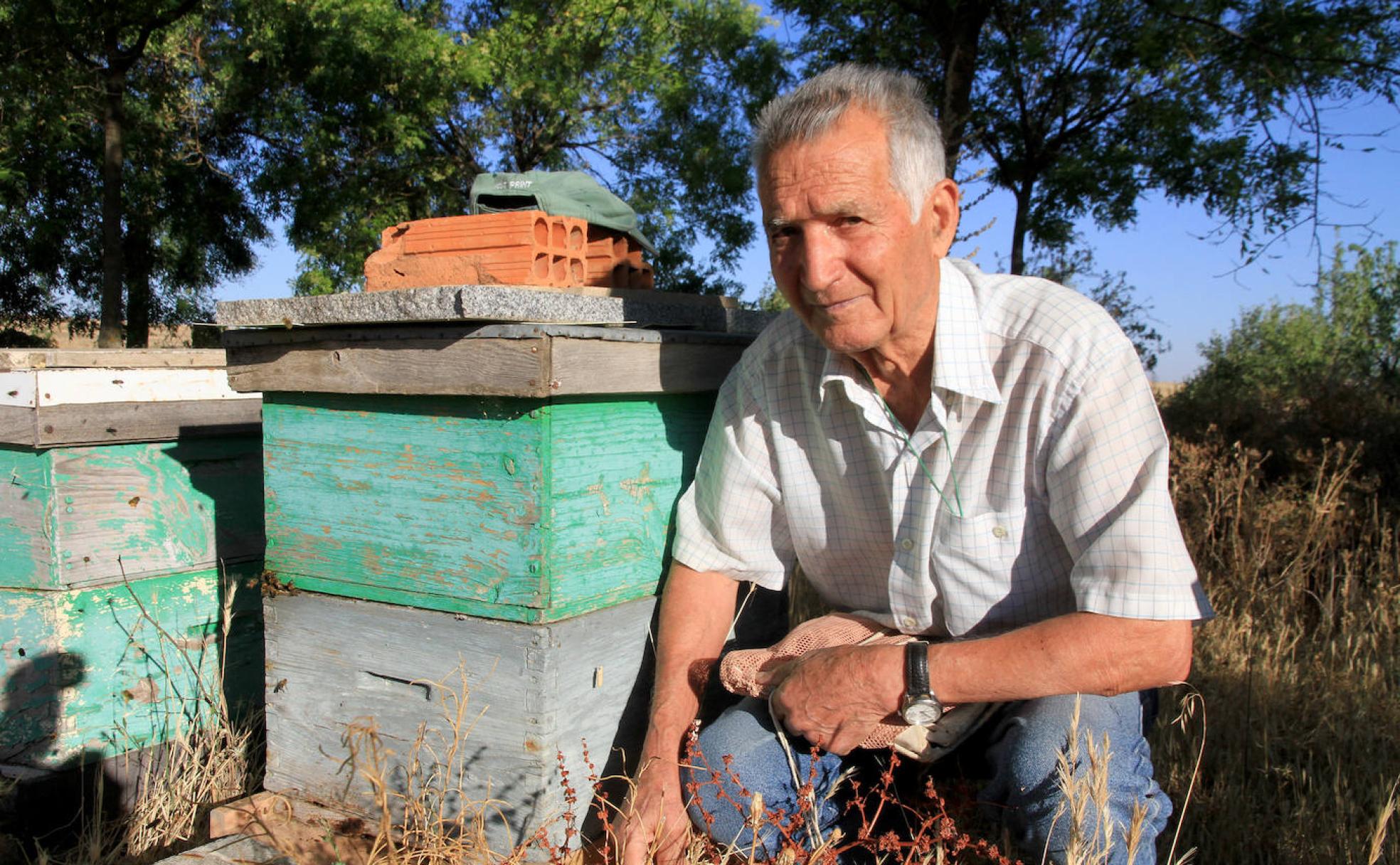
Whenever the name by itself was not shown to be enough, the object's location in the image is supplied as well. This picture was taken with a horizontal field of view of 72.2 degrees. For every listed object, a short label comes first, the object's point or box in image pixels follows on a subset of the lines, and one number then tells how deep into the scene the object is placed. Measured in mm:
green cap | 2123
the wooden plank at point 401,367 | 1604
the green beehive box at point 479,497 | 1662
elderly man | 1474
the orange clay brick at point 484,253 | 1891
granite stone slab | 1631
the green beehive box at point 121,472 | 2377
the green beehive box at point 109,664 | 2408
